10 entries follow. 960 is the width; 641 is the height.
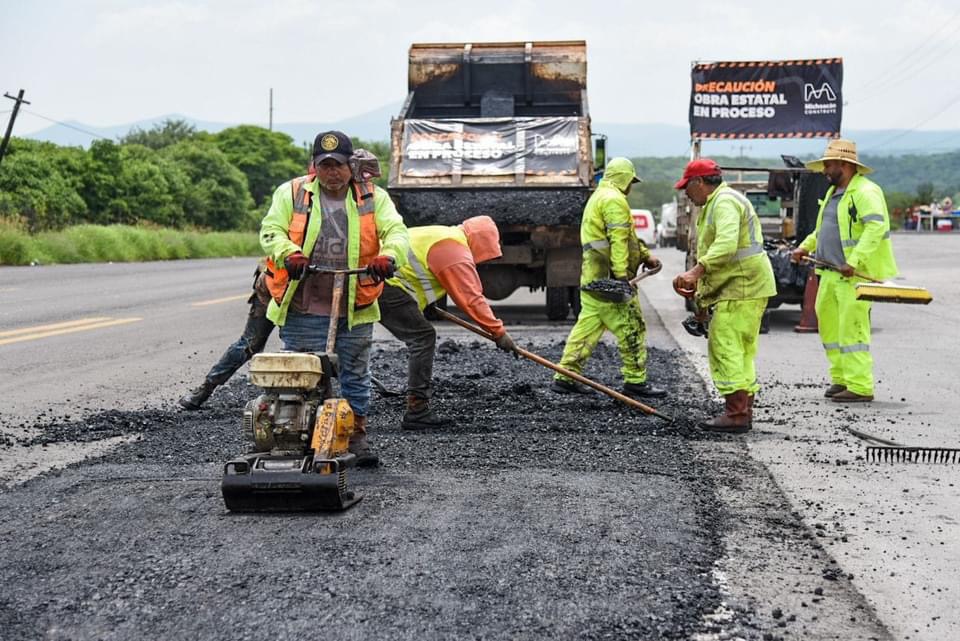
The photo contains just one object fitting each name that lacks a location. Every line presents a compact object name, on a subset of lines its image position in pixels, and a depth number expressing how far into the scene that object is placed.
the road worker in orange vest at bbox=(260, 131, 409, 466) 6.16
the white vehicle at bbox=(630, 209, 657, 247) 52.03
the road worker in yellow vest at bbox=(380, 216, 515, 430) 7.47
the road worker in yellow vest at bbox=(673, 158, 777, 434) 8.27
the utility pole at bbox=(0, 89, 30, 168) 30.95
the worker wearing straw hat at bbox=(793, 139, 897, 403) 9.45
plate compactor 5.29
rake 7.00
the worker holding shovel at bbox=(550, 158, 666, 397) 9.67
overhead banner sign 23.81
